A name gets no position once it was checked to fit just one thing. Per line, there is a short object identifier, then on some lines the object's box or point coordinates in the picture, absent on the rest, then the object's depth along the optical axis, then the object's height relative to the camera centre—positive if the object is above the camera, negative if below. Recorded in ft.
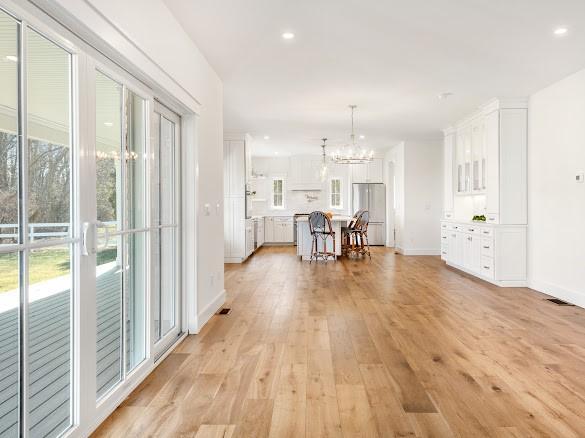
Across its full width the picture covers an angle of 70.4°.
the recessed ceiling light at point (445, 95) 18.61 +5.40
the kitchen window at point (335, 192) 40.57 +2.13
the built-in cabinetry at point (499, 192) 19.34 +1.04
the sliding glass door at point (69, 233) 4.92 -0.28
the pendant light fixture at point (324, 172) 30.12 +3.07
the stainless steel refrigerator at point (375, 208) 37.96 +0.52
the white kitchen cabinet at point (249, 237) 28.78 -1.66
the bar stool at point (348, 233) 30.12 -1.45
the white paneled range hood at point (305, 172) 40.01 +4.04
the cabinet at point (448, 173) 26.37 +2.61
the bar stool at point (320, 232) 27.55 -1.24
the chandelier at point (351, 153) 23.77 +3.57
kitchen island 28.94 -1.83
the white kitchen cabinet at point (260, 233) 35.27 -1.67
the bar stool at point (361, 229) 29.50 -1.13
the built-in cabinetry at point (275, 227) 39.42 -1.25
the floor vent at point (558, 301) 15.65 -3.43
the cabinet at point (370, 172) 38.86 +3.93
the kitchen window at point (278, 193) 40.73 +2.06
